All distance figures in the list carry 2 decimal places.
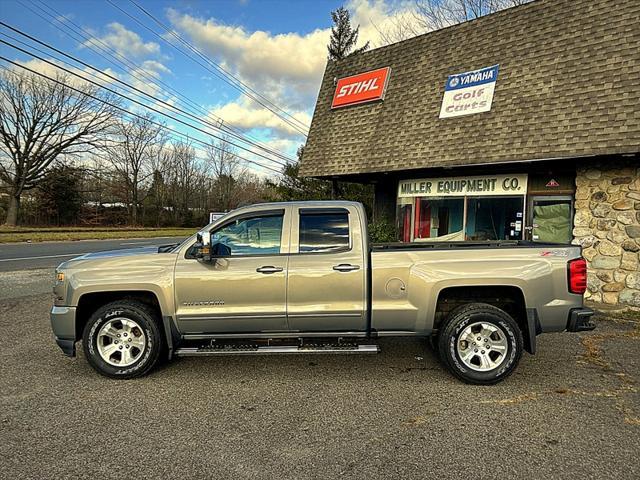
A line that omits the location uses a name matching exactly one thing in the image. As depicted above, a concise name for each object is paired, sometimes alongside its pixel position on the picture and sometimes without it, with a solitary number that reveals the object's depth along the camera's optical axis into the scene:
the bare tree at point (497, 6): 17.13
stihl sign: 11.99
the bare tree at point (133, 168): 48.22
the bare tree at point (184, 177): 52.59
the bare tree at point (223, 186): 56.50
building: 8.16
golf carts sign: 9.85
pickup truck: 4.44
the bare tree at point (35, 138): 34.12
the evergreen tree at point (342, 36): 30.83
